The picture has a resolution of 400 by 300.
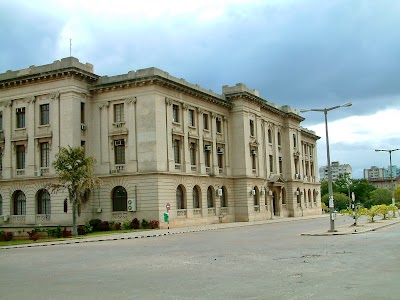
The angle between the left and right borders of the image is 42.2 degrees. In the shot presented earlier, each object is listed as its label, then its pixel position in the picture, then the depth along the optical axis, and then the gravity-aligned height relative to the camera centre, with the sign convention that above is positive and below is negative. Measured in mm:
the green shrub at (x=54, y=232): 40656 -1719
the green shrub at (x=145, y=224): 43312 -1433
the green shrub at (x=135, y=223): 43672 -1377
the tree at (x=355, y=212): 38594 -1011
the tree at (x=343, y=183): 140438 +4545
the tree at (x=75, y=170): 38688 +2900
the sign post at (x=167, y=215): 42512 -748
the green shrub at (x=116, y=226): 44150 -1543
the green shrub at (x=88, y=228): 42031 -1549
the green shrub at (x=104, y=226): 44344 -1512
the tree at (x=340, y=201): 110062 -301
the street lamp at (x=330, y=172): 31406 +1749
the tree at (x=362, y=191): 134750 +2031
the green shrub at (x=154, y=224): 43000 -1462
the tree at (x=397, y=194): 131925 +745
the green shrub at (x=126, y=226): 43834 -1555
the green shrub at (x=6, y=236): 41656 -1939
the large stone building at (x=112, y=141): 44906 +6031
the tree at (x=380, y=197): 114688 +188
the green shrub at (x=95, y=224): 44625 -1315
